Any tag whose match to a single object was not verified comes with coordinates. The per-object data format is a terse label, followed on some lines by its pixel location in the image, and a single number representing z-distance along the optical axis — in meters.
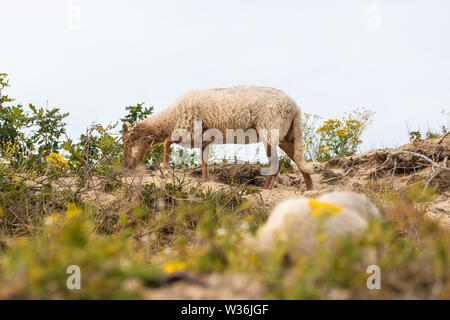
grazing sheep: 7.56
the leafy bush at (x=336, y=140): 11.18
